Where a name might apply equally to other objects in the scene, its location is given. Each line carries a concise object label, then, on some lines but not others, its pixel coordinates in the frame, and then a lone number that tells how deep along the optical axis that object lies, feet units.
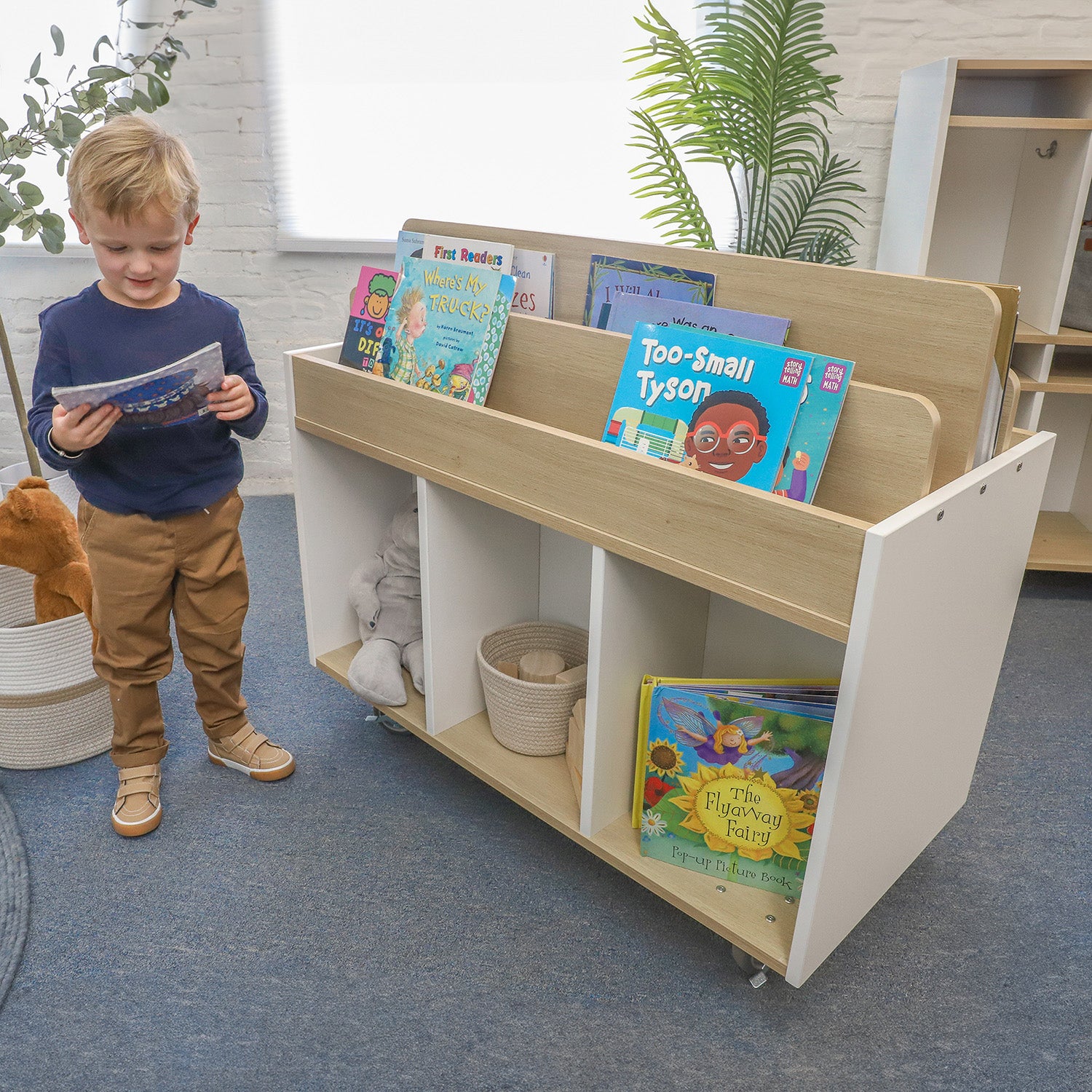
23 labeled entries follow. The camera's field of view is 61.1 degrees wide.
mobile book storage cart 3.18
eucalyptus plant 6.37
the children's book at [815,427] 3.30
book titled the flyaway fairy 3.78
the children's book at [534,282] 4.60
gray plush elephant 5.46
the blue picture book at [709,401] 3.44
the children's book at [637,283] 4.04
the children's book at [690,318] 3.73
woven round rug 4.24
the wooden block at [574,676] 4.81
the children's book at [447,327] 4.49
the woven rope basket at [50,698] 5.19
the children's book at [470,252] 4.66
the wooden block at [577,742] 4.50
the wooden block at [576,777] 4.56
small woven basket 4.75
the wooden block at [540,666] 5.10
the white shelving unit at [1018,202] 6.61
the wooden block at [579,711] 4.55
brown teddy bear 5.30
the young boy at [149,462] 4.12
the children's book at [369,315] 5.05
